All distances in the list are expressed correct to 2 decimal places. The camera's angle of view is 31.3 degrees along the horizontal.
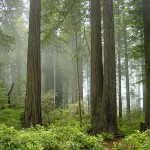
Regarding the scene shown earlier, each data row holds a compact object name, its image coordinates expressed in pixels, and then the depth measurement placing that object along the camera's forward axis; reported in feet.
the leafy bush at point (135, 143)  17.32
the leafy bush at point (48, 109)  47.96
